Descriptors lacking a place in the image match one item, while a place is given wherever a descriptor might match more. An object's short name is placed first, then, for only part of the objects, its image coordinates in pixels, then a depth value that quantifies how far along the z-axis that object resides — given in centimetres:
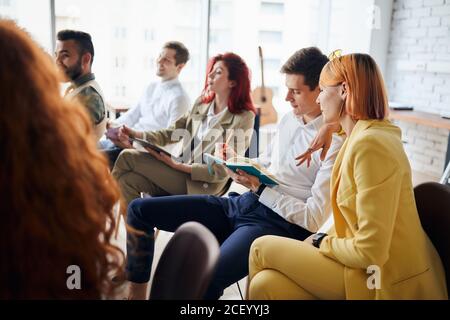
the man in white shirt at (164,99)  305
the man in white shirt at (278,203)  164
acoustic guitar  505
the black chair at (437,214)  123
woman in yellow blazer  117
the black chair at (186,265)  86
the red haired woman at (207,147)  227
